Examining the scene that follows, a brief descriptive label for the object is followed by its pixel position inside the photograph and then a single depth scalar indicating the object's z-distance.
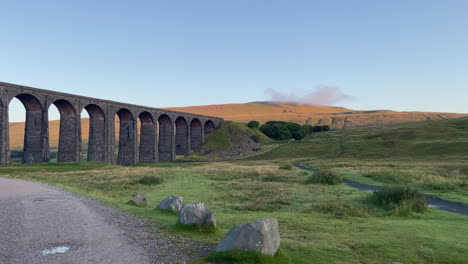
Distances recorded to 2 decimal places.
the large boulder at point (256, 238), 8.21
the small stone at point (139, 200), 17.65
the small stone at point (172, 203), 15.23
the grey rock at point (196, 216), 11.32
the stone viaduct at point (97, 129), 50.25
